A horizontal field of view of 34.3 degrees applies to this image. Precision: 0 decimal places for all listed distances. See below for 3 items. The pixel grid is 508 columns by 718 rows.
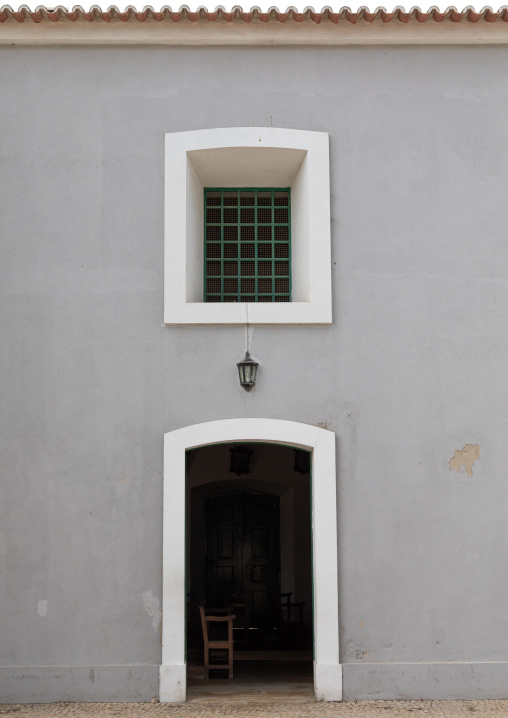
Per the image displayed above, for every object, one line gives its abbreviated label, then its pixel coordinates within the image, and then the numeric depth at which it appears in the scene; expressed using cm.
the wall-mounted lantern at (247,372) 793
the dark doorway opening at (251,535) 1239
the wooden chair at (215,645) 876
